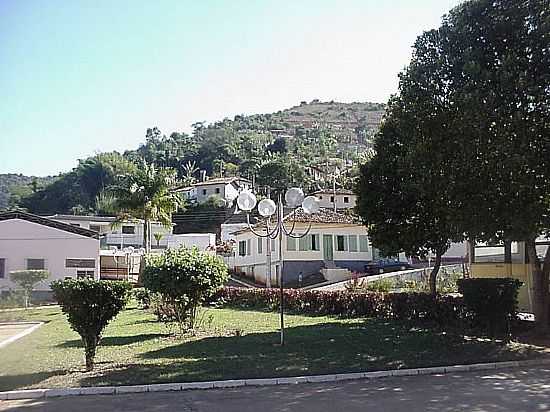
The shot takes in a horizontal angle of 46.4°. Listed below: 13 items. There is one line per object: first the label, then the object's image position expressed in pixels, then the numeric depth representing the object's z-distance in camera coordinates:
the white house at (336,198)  60.16
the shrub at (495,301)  15.11
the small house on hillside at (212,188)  70.81
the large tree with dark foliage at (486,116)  13.34
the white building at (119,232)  49.19
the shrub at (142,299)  27.53
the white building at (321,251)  42.09
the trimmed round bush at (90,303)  11.55
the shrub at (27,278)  32.03
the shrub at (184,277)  17.34
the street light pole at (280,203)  16.67
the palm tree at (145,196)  40.91
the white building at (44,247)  34.38
